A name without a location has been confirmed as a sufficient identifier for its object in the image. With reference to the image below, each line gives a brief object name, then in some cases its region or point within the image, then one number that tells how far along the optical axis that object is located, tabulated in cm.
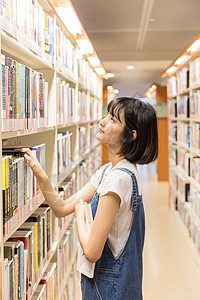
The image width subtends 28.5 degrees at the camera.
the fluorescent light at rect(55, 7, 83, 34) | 236
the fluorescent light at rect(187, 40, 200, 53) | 367
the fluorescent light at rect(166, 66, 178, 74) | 568
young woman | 147
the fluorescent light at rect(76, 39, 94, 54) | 339
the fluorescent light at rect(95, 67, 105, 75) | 544
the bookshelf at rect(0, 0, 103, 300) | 144
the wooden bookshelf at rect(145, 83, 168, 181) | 962
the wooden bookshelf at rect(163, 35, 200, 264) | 426
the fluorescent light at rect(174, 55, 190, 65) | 461
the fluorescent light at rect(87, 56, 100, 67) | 449
